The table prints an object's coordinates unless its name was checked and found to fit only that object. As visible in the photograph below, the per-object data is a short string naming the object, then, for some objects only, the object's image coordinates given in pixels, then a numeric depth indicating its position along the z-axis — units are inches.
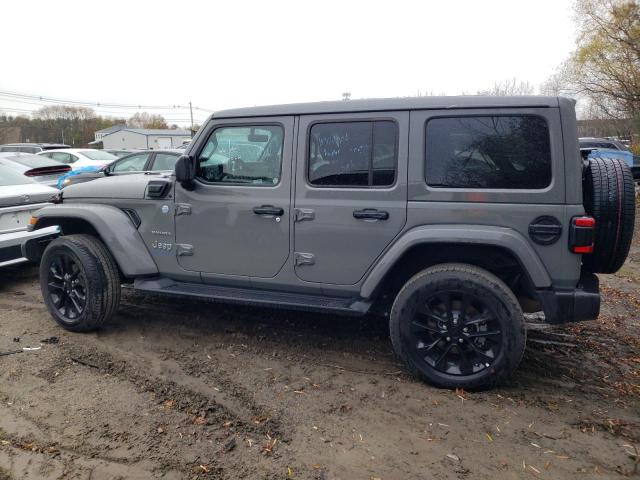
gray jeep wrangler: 125.0
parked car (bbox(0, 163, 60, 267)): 215.8
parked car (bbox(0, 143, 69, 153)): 716.7
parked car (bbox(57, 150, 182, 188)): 387.2
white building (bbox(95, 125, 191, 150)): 2455.7
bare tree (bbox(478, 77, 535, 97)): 920.0
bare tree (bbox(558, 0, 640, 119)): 681.0
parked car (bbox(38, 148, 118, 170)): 514.6
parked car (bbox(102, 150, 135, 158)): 663.8
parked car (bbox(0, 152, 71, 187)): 338.0
